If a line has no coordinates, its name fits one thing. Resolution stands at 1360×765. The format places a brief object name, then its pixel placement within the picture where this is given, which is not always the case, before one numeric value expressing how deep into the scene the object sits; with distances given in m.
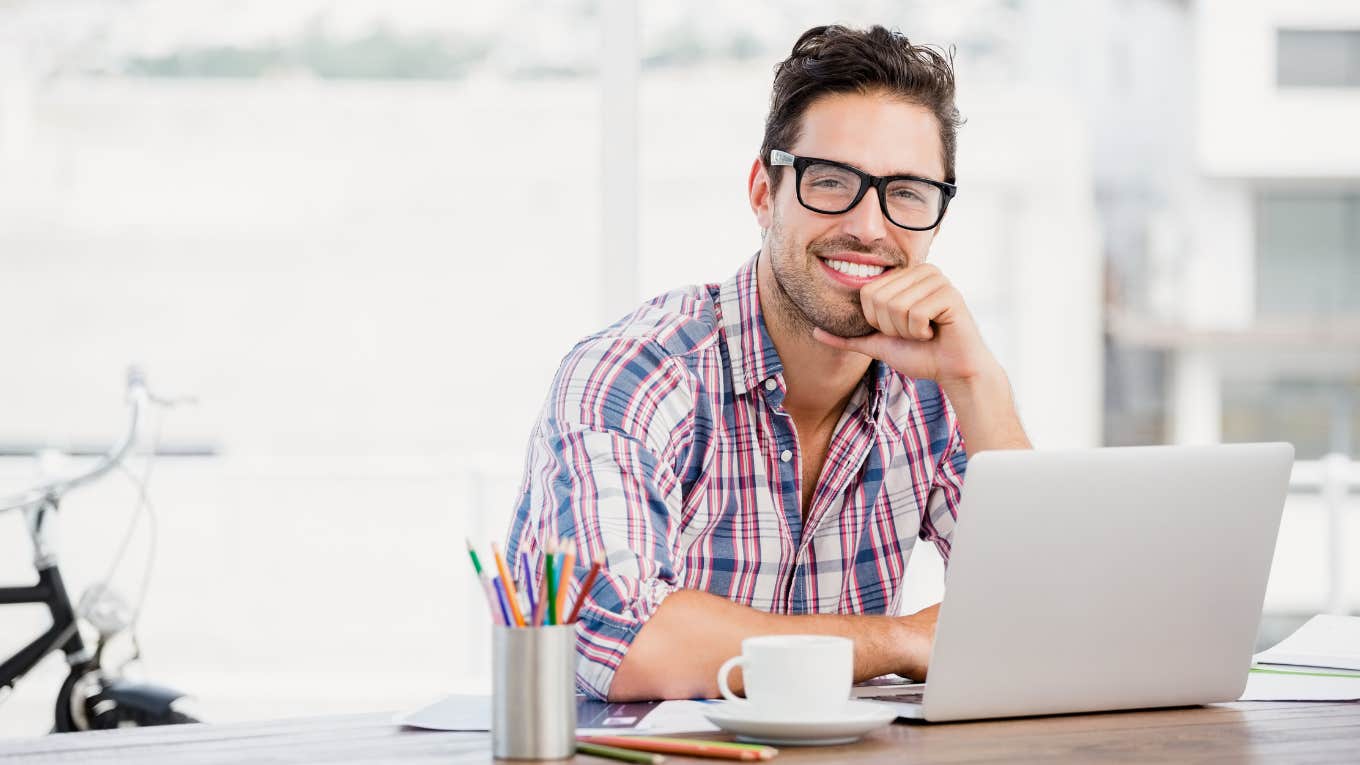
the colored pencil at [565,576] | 2.43
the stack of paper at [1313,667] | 2.74
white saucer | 2.46
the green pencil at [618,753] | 2.39
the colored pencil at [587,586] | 2.45
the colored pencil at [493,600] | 2.44
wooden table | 2.46
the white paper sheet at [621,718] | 2.55
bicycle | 4.47
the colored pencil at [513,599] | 2.43
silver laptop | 2.52
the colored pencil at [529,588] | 2.44
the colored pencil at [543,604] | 2.43
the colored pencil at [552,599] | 2.43
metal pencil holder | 2.42
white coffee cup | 2.48
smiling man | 3.03
